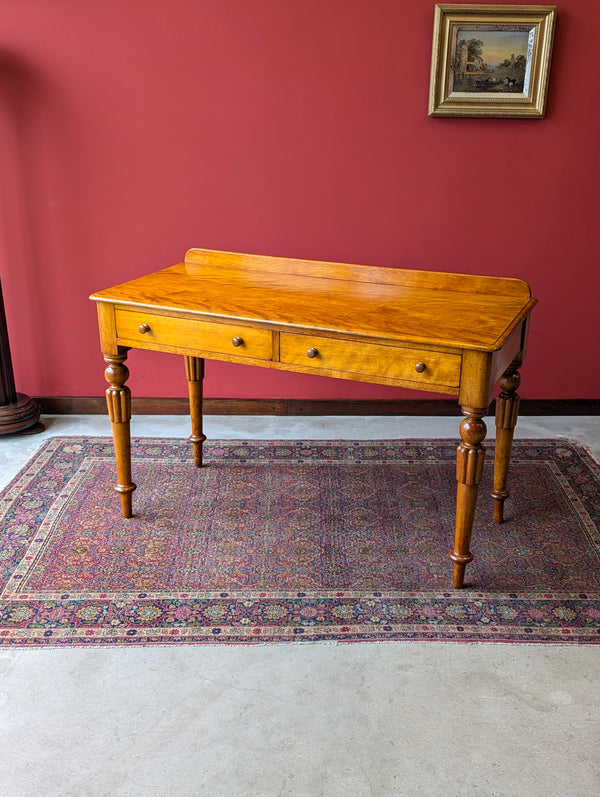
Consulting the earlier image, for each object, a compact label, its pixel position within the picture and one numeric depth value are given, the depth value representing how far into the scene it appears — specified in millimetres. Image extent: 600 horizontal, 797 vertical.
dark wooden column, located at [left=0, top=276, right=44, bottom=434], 3762
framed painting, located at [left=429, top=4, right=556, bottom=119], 3469
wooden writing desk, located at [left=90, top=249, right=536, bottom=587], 2379
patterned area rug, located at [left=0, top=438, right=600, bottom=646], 2479
